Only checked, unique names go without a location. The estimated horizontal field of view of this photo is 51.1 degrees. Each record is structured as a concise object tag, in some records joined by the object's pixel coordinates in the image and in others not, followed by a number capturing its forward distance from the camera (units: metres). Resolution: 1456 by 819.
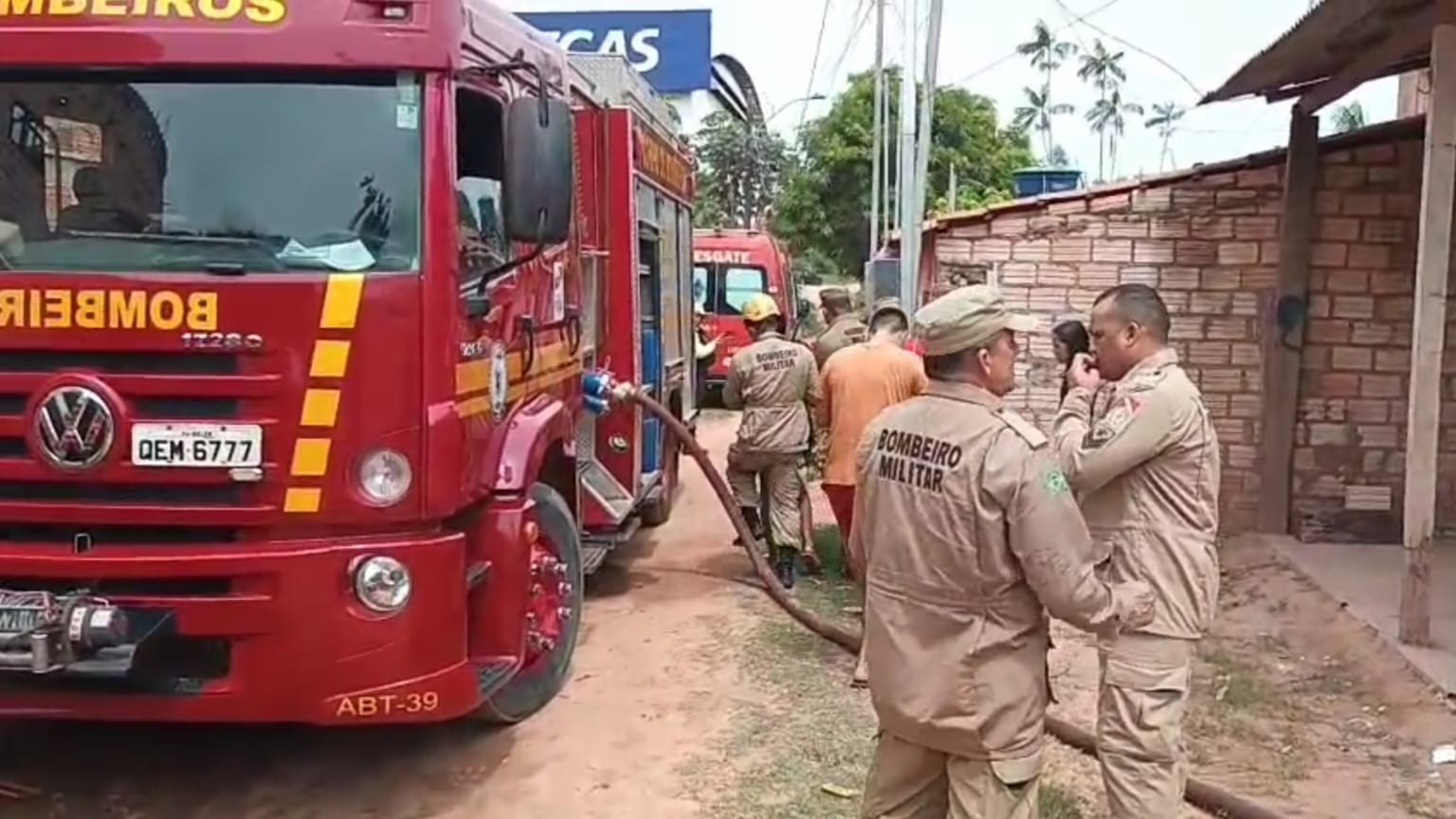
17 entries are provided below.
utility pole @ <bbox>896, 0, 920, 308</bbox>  10.54
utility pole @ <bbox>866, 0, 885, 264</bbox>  22.56
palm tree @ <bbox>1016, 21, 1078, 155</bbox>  43.56
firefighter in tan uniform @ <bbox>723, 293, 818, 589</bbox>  8.71
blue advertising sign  16.94
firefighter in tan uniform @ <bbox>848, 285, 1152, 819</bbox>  3.34
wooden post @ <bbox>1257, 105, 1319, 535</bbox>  9.80
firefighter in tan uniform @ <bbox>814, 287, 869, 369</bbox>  9.33
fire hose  4.99
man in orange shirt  7.84
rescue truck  19.06
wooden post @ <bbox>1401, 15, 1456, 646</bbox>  7.04
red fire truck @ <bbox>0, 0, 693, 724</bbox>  4.35
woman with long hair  4.91
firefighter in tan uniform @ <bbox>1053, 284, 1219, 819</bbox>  4.18
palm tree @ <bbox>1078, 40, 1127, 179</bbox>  49.47
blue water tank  14.44
